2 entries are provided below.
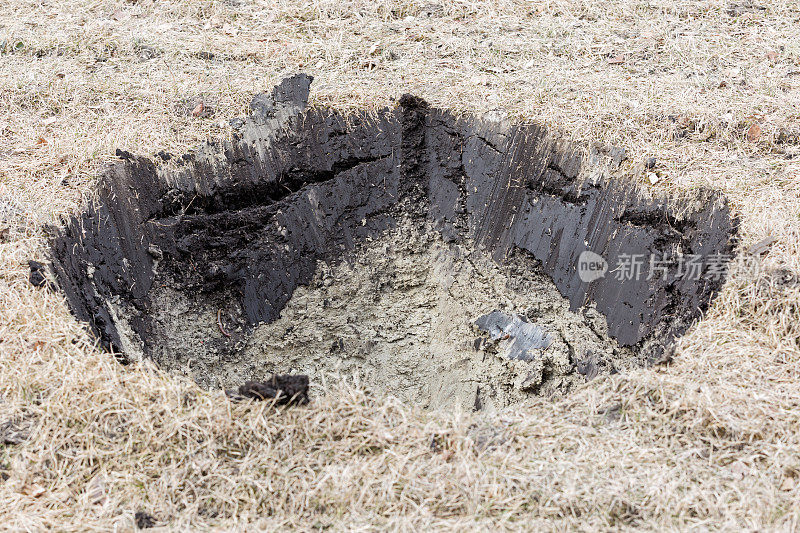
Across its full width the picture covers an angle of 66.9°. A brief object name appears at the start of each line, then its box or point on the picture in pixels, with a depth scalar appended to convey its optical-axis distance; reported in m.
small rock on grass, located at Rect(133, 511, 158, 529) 2.21
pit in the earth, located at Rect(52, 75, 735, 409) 3.68
